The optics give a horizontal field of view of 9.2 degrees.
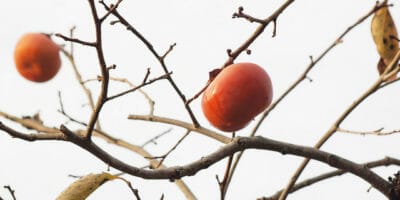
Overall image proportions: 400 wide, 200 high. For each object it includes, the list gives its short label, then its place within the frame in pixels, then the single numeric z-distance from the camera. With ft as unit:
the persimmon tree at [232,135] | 9.28
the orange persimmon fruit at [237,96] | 10.33
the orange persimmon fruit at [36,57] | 12.08
